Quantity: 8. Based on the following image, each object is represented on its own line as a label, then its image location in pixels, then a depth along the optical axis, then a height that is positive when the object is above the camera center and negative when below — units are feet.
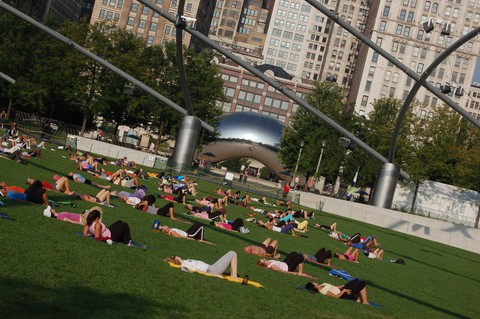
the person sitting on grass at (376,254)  97.28 -6.44
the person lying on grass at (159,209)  82.02 -6.27
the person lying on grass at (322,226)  131.23 -6.21
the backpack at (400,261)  96.82 -6.53
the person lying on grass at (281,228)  103.86 -6.46
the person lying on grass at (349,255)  85.87 -6.59
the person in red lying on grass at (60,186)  80.69 -6.24
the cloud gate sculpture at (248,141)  415.03 +14.59
